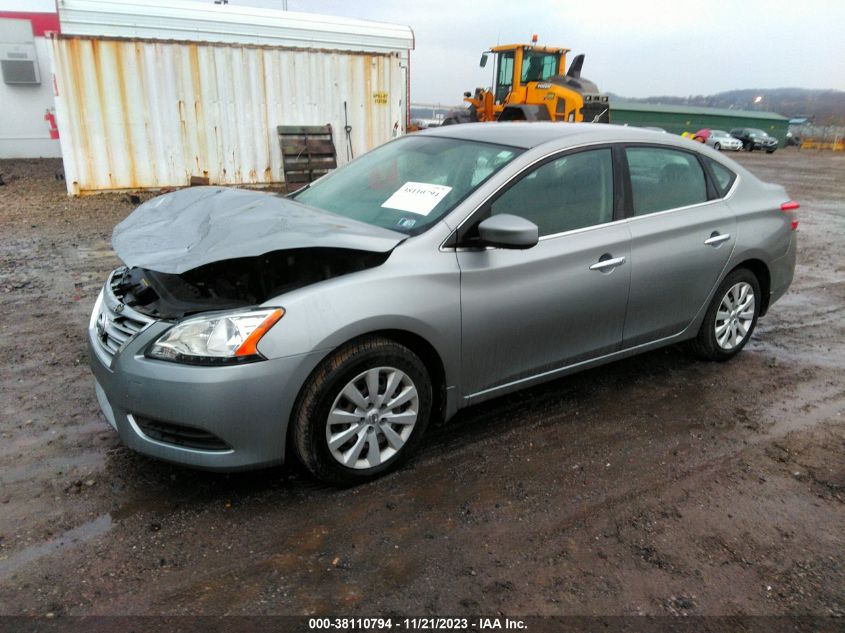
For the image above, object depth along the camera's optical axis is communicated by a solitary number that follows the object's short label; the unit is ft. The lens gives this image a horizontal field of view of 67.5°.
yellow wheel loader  52.54
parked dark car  119.44
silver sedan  8.77
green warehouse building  129.59
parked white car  118.52
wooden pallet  43.80
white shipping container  37.81
